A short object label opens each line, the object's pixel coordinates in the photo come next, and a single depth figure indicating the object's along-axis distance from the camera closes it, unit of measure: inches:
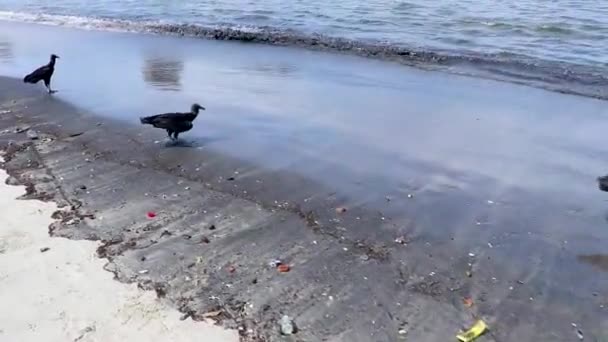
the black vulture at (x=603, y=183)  271.0
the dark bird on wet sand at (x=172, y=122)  346.2
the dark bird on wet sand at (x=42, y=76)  457.1
